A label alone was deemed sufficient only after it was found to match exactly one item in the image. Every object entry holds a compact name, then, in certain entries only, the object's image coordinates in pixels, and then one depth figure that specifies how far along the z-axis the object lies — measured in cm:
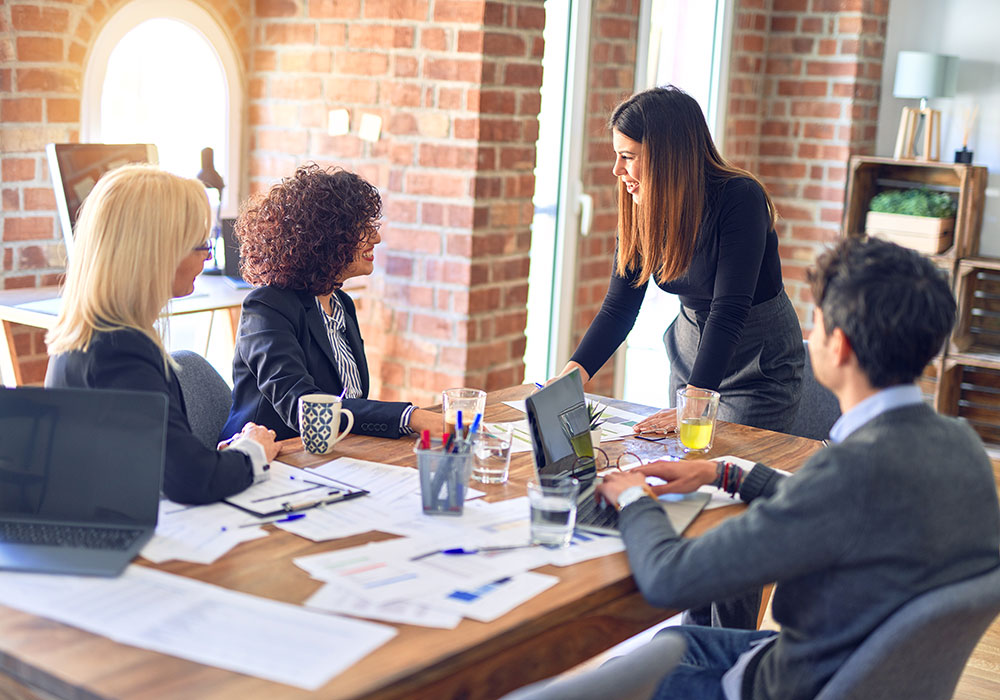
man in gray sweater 132
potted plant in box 470
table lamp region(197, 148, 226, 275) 344
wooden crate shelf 467
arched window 337
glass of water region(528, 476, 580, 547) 157
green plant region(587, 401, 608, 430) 217
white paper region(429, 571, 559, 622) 134
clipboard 166
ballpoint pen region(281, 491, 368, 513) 166
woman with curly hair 209
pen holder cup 166
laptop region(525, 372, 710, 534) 173
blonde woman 163
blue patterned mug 194
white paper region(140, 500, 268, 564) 146
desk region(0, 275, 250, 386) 280
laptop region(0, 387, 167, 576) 150
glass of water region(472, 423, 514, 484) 190
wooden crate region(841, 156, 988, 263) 468
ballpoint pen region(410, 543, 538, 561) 151
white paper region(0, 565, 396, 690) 118
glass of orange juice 212
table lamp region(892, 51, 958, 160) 466
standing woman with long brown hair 242
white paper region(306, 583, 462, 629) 130
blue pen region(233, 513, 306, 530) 161
